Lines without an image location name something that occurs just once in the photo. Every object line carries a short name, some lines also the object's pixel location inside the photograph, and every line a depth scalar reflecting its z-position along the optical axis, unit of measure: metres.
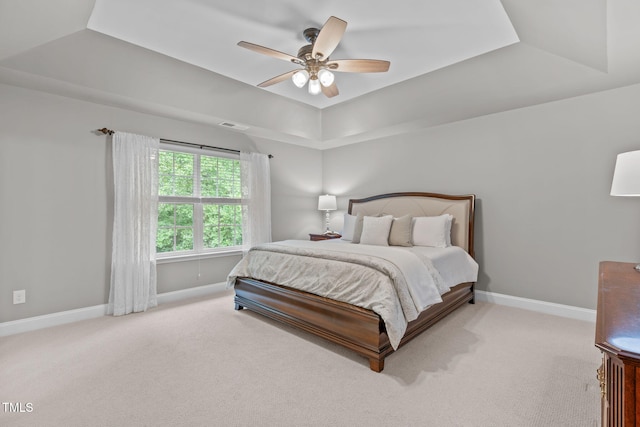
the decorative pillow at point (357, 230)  4.12
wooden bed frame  2.23
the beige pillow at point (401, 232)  3.69
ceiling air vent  4.13
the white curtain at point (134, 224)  3.38
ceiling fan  2.50
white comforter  2.24
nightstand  4.97
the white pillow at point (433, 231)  3.60
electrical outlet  2.91
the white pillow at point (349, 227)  4.43
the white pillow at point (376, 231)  3.76
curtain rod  3.32
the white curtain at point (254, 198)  4.55
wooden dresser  0.67
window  3.93
